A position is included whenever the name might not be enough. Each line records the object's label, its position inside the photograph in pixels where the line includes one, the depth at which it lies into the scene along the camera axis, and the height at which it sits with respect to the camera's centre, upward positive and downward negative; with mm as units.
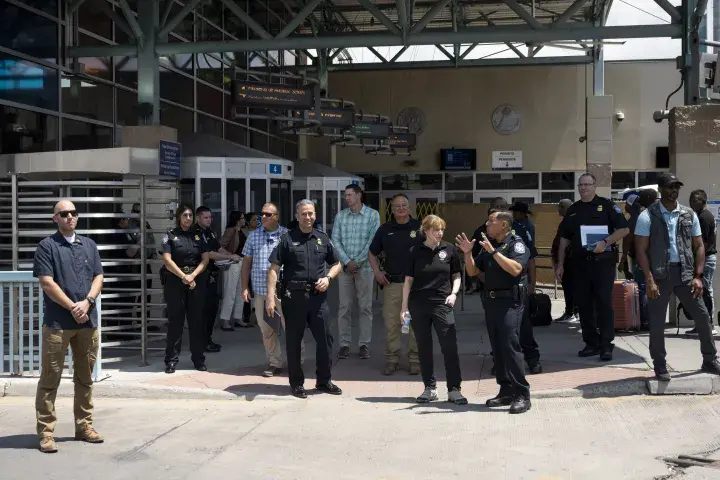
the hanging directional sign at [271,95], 16391 +2575
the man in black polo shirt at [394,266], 9836 -333
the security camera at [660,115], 13547 +1796
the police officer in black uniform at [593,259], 10125 -261
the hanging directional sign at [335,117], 19609 +2587
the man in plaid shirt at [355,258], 10727 -266
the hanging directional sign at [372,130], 23055 +2689
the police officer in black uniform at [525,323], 9442 -914
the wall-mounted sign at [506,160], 32562 +2708
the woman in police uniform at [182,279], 10125 -480
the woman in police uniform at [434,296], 8516 -567
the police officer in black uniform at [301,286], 8992 -497
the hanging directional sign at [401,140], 26500 +2791
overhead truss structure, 15516 +3517
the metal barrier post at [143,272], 10121 -412
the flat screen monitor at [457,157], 32625 +2815
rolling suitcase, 12391 -962
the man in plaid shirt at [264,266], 9945 -331
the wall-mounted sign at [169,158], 13438 +1185
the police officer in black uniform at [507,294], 8188 -526
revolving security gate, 9672 -50
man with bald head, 7160 -666
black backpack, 13961 -1188
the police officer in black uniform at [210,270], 10484 -408
